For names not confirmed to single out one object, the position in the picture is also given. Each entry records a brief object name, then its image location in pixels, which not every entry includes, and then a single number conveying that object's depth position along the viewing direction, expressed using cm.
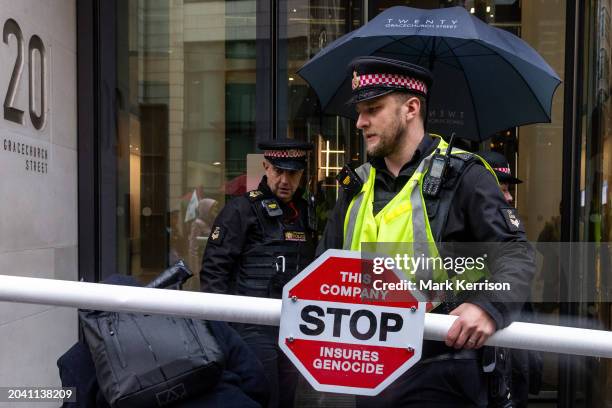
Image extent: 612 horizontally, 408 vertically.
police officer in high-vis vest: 201
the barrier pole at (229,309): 170
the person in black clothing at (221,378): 174
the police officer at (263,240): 375
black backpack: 165
